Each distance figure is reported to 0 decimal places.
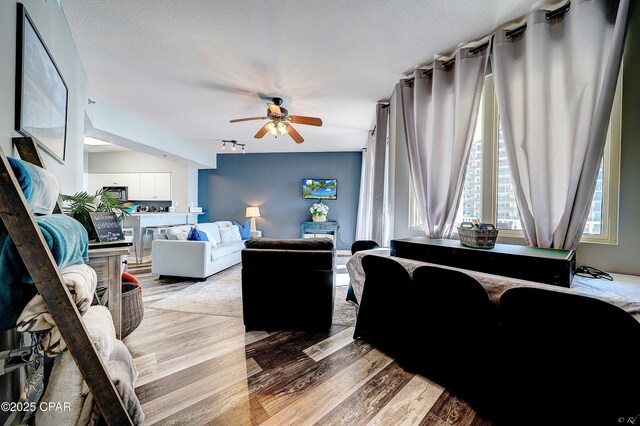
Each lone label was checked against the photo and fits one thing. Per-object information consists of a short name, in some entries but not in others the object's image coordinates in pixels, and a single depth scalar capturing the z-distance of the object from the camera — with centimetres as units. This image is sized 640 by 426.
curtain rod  152
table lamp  601
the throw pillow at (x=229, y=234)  478
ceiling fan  292
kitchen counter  483
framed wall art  106
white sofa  350
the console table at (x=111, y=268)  132
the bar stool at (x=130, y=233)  462
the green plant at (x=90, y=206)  143
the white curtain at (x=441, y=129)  196
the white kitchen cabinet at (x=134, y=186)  606
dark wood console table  117
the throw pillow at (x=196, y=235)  365
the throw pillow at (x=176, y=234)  366
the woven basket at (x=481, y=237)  148
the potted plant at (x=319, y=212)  582
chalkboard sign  140
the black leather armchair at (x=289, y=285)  206
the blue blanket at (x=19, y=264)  67
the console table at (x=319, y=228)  582
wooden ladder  60
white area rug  244
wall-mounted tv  597
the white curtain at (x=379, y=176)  321
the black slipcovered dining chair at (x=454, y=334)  126
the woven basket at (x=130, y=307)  169
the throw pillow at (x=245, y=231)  534
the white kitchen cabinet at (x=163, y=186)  610
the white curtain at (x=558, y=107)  135
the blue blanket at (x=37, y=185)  76
